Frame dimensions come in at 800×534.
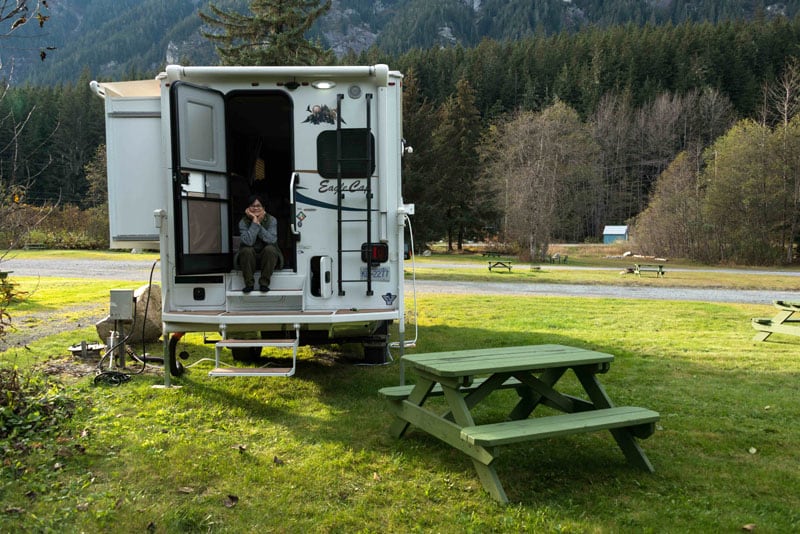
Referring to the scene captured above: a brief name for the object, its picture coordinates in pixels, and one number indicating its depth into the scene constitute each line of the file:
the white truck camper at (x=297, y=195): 5.55
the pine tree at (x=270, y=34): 19.64
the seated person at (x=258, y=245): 5.64
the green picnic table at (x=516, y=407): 3.50
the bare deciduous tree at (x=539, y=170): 30.44
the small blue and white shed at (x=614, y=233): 51.19
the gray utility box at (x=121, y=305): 6.16
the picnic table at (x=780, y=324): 8.55
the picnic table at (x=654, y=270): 22.05
